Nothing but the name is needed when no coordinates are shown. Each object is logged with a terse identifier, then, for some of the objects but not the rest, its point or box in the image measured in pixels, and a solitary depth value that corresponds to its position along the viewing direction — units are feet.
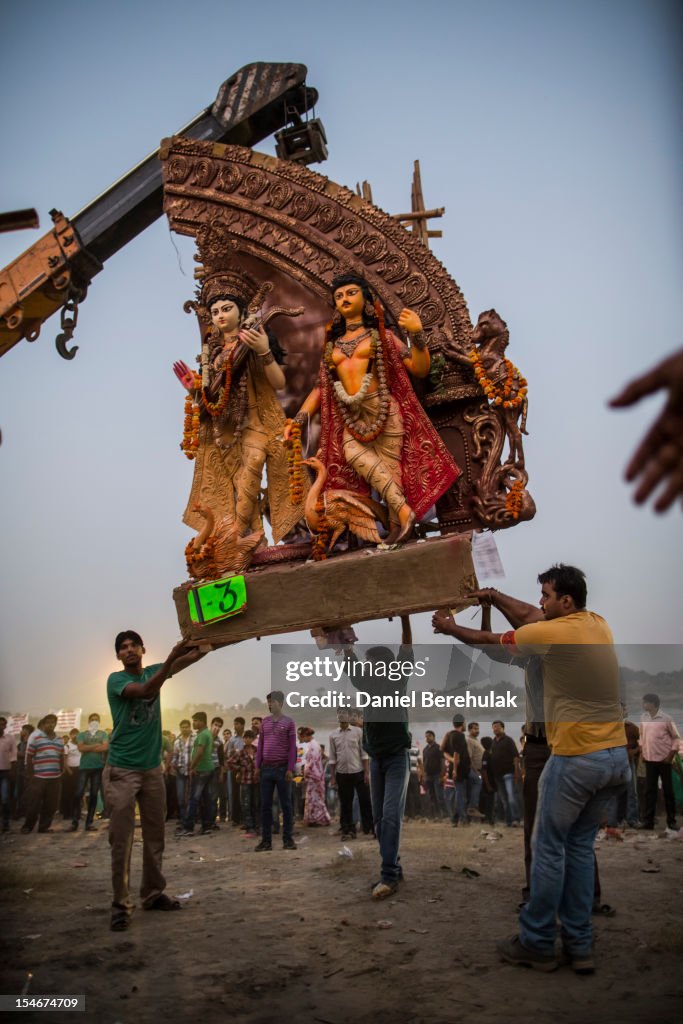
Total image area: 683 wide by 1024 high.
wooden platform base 15.56
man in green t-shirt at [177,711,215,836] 28.91
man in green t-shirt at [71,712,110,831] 31.73
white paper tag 16.90
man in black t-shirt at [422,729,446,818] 32.60
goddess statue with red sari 17.20
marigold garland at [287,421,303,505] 17.48
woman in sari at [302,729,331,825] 30.71
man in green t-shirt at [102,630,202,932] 16.43
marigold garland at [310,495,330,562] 16.93
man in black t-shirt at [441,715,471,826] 30.63
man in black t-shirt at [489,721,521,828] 29.53
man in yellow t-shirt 12.48
